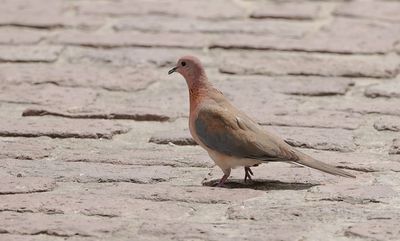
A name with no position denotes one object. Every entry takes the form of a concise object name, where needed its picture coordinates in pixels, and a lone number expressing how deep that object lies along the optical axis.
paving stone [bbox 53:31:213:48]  16.14
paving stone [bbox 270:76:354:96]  14.23
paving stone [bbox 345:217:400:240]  9.62
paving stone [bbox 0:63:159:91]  14.70
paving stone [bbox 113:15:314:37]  16.67
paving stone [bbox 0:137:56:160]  12.14
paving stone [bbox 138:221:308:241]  9.66
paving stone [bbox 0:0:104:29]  17.05
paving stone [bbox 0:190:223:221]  10.30
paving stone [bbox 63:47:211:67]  15.49
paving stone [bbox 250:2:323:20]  17.41
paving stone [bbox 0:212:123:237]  9.79
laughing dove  10.91
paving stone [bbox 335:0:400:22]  17.31
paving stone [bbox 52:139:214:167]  11.97
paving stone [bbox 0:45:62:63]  15.58
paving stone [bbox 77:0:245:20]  17.55
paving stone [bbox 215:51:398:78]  14.95
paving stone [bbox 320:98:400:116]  13.46
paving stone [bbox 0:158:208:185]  11.37
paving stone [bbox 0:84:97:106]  13.99
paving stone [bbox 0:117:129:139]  12.85
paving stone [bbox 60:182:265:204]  10.75
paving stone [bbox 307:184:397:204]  10.66
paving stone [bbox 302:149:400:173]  11.61
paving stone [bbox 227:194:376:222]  10.15
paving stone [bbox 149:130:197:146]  12.66
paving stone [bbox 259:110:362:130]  13.09
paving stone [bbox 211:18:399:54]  15.86
